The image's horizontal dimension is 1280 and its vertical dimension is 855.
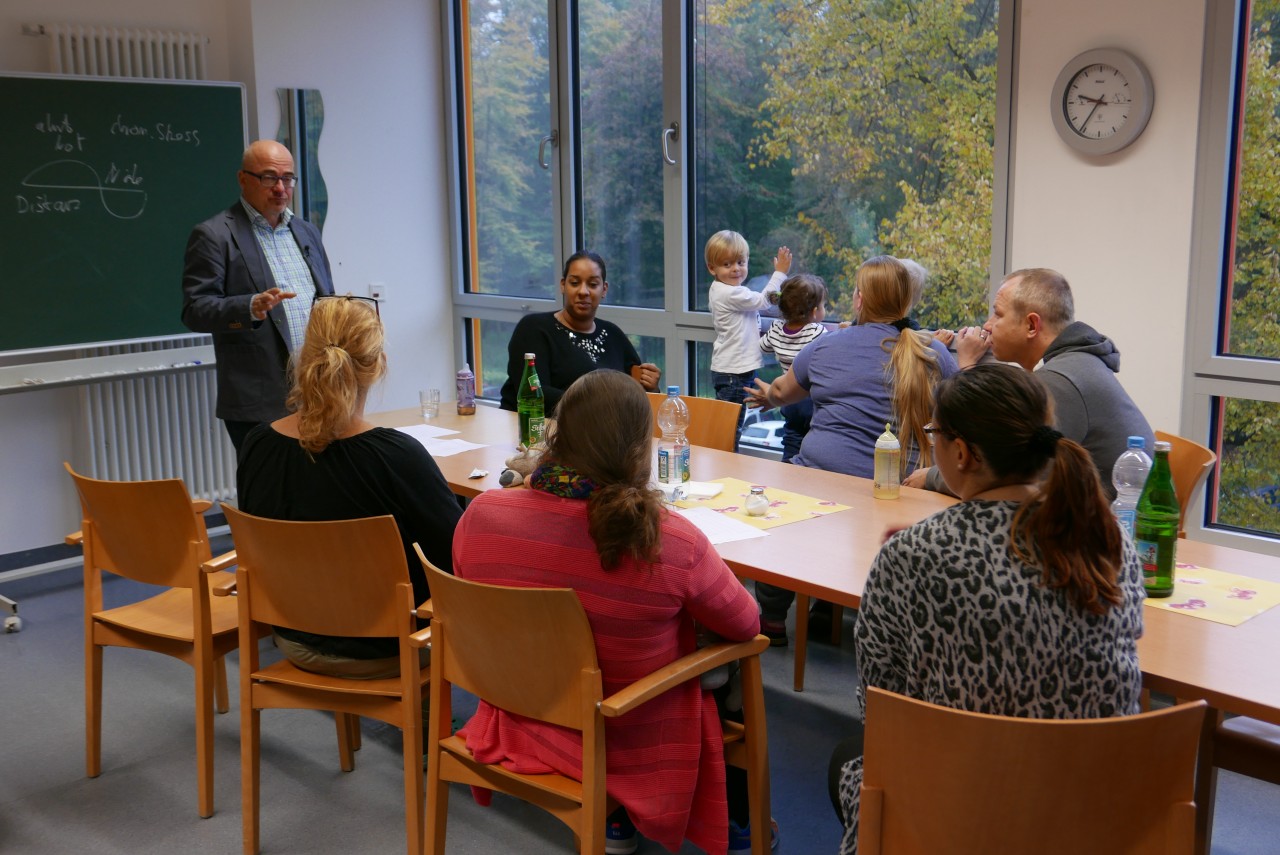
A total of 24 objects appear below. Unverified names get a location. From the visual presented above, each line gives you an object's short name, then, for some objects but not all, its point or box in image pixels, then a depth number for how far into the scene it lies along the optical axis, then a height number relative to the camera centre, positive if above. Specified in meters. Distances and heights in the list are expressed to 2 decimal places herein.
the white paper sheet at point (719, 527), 2.65 -0.65
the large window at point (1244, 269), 3.75 -0.10
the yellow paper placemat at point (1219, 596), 2.10 -0.66
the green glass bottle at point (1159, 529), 2.17 -0.53
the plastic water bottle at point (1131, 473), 2.40 -0.48
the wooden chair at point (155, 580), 2.75 -0.80
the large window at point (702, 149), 4.57 +0.42
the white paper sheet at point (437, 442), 3.65 -0.63
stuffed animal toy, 2.18 -0.42
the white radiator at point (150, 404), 4.96 -0.70
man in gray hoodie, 2.64 -0.28
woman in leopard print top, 1.61 -0.47
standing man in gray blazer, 4.06 -0.15
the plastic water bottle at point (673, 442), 3.14 -0.55
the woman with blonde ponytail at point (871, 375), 3.31 -0.39
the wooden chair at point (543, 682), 1.96 -0.76
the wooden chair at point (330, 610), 2.38 -0.76
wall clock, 3.89 +0.46
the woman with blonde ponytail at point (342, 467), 2.54 -0.48
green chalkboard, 4.68 +0.21
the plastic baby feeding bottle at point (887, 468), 2.91 -0.56
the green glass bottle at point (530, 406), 3.61 -0.51
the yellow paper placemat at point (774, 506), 2.80 -0.65
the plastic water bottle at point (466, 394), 4.26 -0.54
